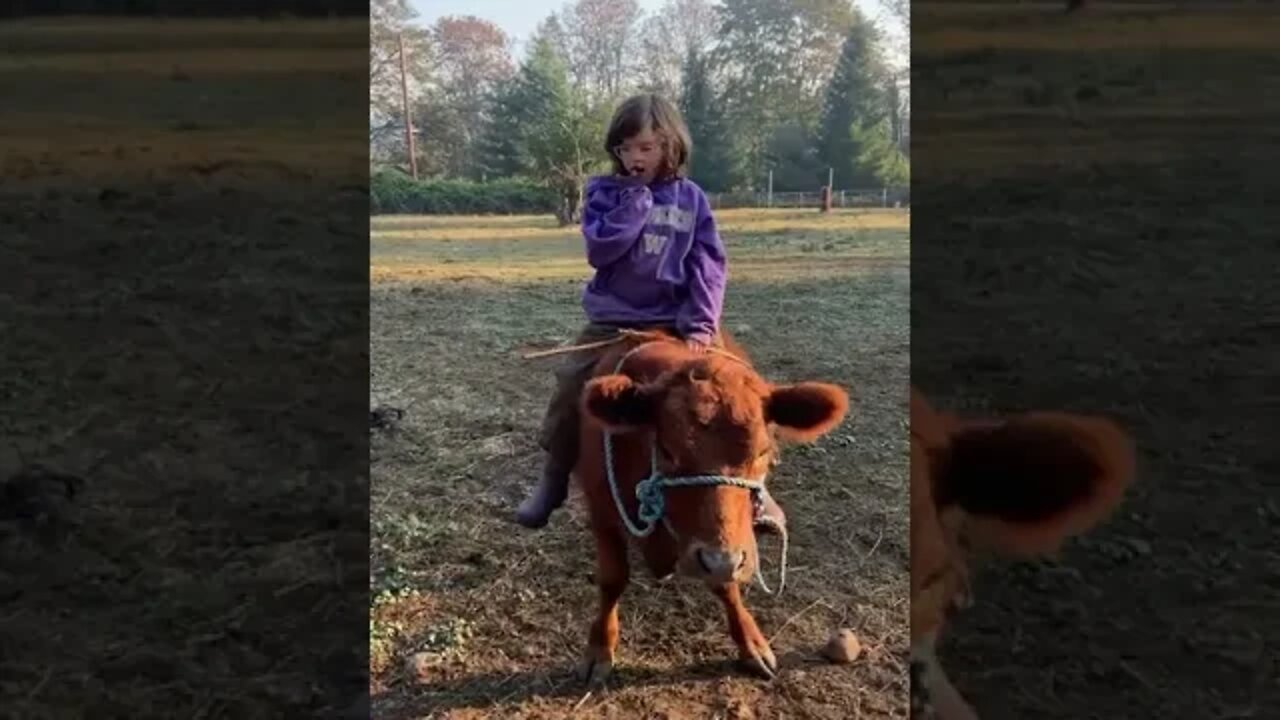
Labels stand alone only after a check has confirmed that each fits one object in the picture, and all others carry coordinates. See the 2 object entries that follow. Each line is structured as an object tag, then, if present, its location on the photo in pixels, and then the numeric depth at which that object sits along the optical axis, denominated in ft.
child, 8.50
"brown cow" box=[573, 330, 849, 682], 7.11
